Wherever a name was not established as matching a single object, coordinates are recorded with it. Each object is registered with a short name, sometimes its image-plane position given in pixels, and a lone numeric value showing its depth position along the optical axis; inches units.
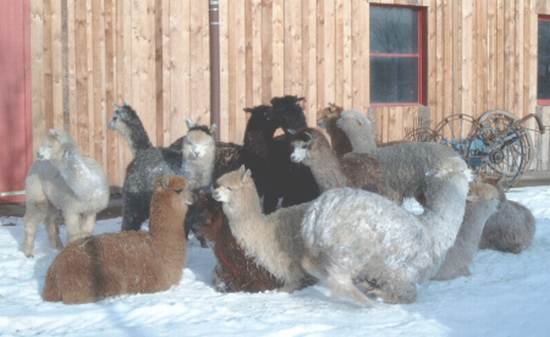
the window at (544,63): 557.6
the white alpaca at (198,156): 284.8
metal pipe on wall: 339.8
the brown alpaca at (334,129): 348.2
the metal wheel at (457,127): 481.4
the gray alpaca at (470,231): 251.1
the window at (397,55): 484.7
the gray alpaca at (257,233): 234.2
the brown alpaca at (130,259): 225.1
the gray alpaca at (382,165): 267.1
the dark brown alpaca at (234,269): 236.4
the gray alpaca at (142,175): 290.7
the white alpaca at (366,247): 215.6
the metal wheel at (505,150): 445.7
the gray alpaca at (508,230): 287.3
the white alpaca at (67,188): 273.4
